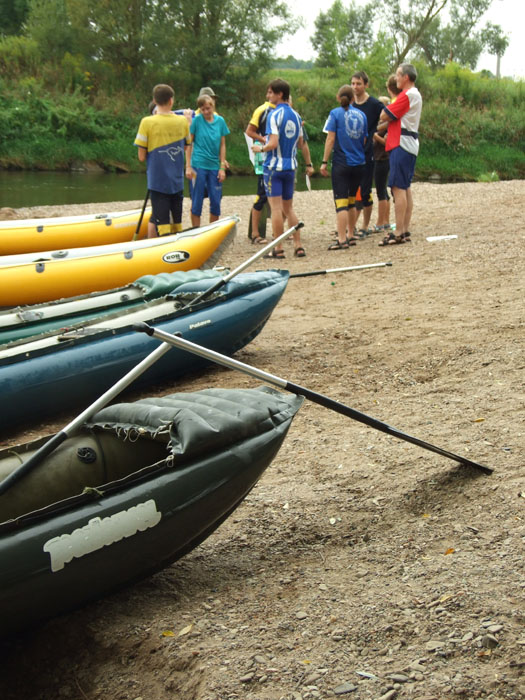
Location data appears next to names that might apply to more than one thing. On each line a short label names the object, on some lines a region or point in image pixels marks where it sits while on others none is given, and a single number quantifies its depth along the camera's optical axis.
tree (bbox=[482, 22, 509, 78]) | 50.31
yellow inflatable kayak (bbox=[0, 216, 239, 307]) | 7.21
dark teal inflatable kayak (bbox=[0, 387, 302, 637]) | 2.58
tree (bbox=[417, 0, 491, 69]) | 42.22
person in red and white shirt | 8.04
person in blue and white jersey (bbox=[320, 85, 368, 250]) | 8.30
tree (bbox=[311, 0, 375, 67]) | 38.66
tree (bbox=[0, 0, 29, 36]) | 36.91
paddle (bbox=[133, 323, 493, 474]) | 2.98
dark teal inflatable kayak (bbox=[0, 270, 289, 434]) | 4.69
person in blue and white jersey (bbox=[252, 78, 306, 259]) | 8.11
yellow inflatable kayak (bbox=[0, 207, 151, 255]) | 8.86
